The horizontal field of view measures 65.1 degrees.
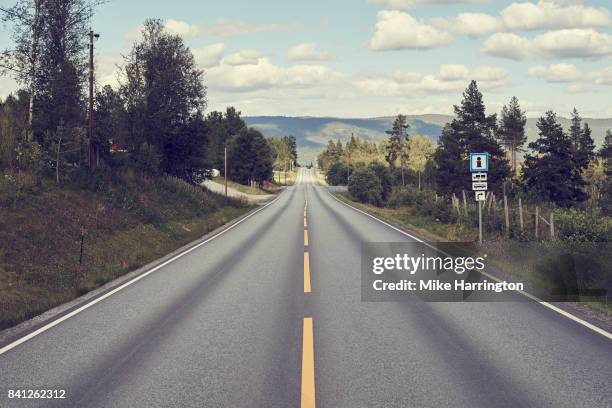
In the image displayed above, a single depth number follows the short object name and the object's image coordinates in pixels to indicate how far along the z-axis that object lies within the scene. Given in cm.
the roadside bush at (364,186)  7569
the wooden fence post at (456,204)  2758
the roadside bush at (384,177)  9644
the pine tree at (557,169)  5553
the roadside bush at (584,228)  1457
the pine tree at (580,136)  8344
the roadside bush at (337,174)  13412
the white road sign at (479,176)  1555
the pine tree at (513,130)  8831
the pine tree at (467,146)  6206
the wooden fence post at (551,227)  1562
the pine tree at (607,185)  6377
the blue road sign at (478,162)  1563
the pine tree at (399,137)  10112
